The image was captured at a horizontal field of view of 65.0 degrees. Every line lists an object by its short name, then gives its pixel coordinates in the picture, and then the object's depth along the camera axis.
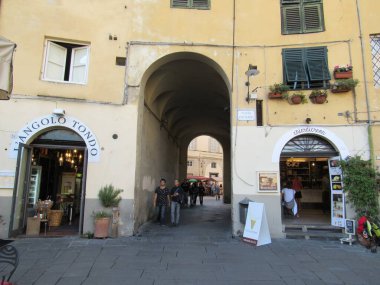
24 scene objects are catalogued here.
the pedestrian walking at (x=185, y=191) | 18.23
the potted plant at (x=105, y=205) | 8.35
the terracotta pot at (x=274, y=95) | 9.09
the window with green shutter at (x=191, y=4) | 9.86
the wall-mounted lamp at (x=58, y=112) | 8.74
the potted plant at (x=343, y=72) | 9.03
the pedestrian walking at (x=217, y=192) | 29.17
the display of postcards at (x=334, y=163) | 8.90
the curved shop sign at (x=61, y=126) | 8.73
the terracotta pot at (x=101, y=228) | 8.35
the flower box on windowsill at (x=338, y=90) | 8.95
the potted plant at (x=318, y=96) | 8.96
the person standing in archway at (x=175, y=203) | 10.87
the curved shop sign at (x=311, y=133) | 8.90
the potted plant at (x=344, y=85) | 8.85
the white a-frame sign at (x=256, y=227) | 7.96
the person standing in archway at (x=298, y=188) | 11.97
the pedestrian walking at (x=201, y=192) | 20.21
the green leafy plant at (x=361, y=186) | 8.27
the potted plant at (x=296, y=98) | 9.05
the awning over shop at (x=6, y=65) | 4.61
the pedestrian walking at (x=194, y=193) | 19.13
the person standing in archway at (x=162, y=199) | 10.95
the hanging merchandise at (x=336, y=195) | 8.77
